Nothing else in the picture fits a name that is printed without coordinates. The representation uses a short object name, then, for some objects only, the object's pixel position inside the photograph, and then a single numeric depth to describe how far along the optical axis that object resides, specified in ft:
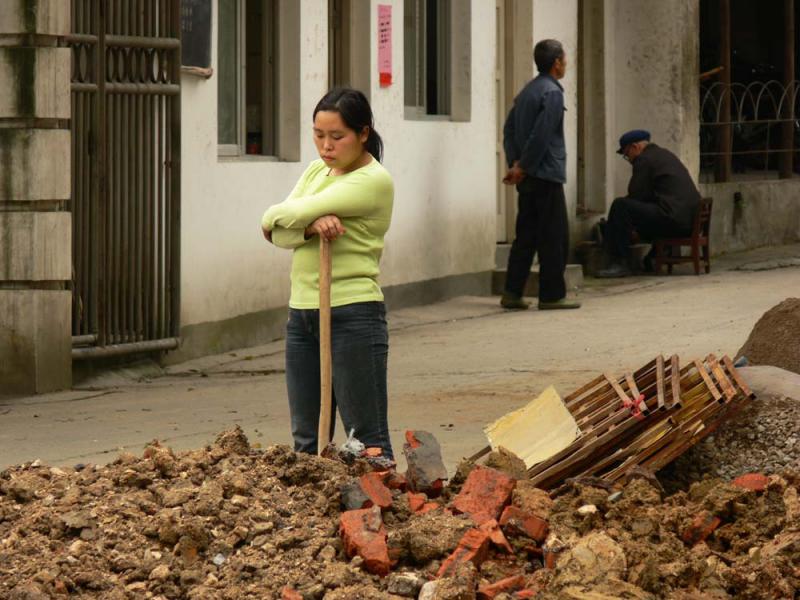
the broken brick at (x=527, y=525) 33.11
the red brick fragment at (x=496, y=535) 32.59
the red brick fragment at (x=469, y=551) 31.35
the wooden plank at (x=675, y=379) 39.32
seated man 102.82
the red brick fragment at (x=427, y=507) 34.66
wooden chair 103.66
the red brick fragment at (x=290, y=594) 30.56
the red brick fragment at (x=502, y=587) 30.67
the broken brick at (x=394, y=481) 36.53
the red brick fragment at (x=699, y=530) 33.84
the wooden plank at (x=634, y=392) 38.98
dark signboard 69.59
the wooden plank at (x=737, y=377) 40.37
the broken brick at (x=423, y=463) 36.39
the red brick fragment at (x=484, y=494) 34.02
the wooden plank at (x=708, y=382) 39.62
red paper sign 84.97
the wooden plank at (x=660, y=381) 39.08
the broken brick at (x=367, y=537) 31.91
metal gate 64.34
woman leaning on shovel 38.36
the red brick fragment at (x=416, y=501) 34.91
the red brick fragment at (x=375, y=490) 34.40
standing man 86.89
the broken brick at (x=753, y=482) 36.16
